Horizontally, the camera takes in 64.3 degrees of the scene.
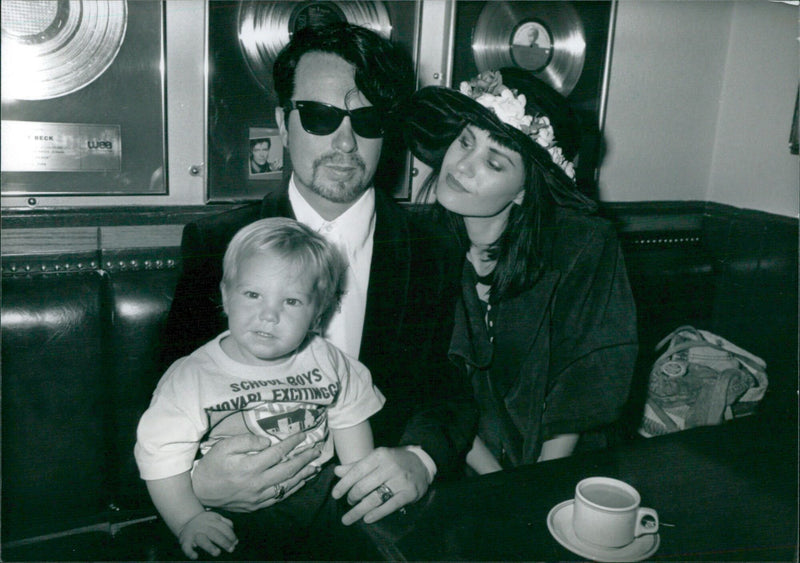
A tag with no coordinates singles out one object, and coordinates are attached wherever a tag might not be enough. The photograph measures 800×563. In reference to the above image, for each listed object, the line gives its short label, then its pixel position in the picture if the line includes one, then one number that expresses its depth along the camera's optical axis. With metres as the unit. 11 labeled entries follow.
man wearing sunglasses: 1.59
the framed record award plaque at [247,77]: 1.94
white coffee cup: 0.95
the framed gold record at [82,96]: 1.74
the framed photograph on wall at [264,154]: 2.05
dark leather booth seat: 1.56
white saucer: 0.97
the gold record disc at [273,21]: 1.96
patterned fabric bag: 2.32
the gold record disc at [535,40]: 2.34
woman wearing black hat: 1.81
